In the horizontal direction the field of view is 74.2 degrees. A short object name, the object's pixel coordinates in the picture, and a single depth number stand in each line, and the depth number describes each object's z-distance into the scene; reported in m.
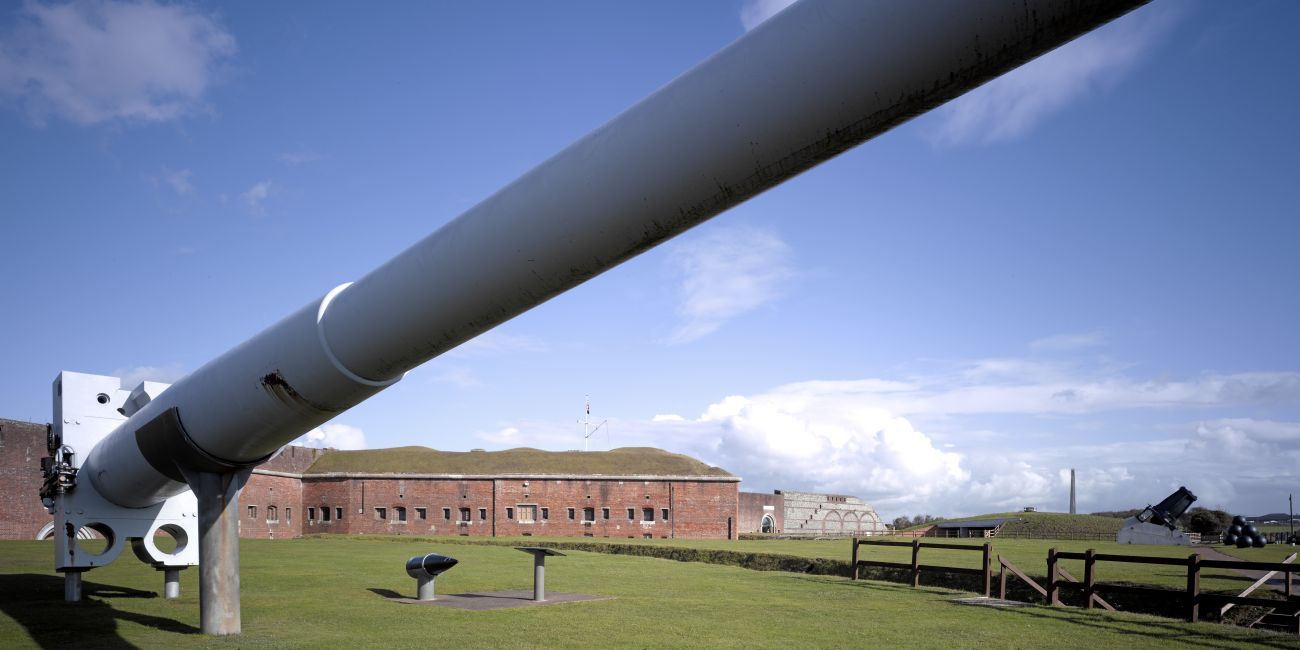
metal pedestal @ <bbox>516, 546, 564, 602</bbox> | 12.75
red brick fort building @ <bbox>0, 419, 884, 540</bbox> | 46.88
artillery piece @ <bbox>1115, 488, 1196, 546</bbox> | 33.97
